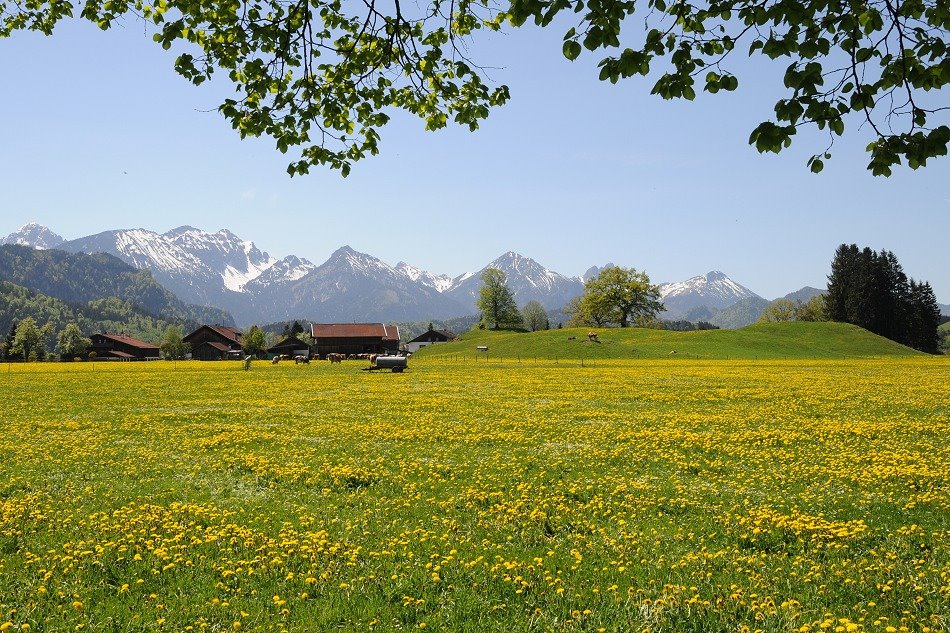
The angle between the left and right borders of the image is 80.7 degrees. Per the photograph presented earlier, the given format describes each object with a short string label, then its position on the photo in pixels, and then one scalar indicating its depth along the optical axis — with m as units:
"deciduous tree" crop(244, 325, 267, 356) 178.62
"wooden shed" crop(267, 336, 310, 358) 187.25
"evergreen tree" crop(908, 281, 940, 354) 152.75
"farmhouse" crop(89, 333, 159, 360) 176.75
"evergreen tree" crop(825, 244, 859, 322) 154.38
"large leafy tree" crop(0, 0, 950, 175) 6.72
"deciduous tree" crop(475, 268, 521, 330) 174.75
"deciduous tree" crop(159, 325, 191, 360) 168.50
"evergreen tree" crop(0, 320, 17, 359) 158.25
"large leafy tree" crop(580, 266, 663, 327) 149.88
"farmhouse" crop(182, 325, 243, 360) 186.62
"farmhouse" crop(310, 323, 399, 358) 162.25
